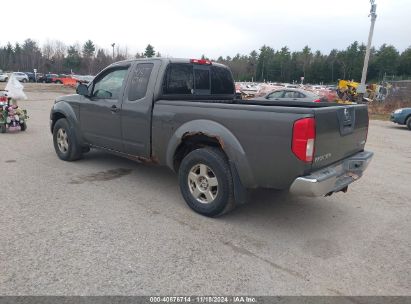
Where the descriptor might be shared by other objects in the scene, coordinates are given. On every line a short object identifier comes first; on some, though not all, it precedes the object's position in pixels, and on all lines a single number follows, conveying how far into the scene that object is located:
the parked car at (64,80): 46.62
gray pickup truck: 3.51
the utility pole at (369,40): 20.91
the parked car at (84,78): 48.92
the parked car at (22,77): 51.99
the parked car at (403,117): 14.88
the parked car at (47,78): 55.69
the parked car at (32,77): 57.57
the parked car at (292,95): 14.77
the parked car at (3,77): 46.21
